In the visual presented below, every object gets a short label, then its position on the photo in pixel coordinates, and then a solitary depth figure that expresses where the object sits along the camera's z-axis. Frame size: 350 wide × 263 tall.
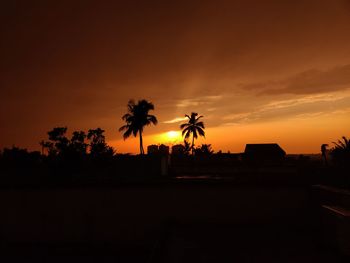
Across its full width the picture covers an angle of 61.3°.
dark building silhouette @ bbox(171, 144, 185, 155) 65.26
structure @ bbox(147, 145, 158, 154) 97.75
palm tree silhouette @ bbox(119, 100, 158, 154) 47.88
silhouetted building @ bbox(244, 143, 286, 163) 39.35
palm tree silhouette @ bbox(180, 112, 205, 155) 58.09
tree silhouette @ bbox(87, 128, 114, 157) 35.91
